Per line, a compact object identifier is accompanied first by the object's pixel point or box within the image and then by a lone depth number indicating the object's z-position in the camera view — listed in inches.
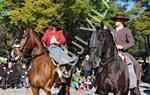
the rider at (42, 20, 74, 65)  513.0
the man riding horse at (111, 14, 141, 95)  406.5
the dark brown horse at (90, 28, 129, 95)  378.0
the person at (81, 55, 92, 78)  918.2
